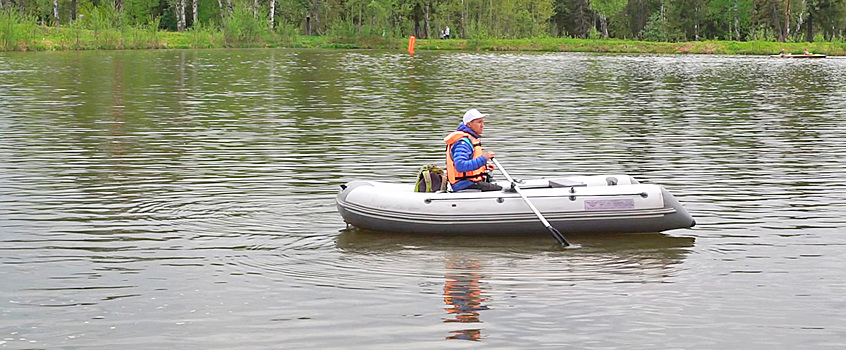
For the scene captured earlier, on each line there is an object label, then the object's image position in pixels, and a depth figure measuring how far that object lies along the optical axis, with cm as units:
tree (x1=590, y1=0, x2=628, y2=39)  8500
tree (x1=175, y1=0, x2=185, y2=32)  7681
